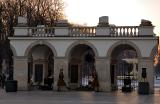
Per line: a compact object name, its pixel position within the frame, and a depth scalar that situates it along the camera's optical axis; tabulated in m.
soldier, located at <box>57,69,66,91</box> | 26.95
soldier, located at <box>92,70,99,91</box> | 26.64
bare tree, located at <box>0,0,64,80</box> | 38.52
